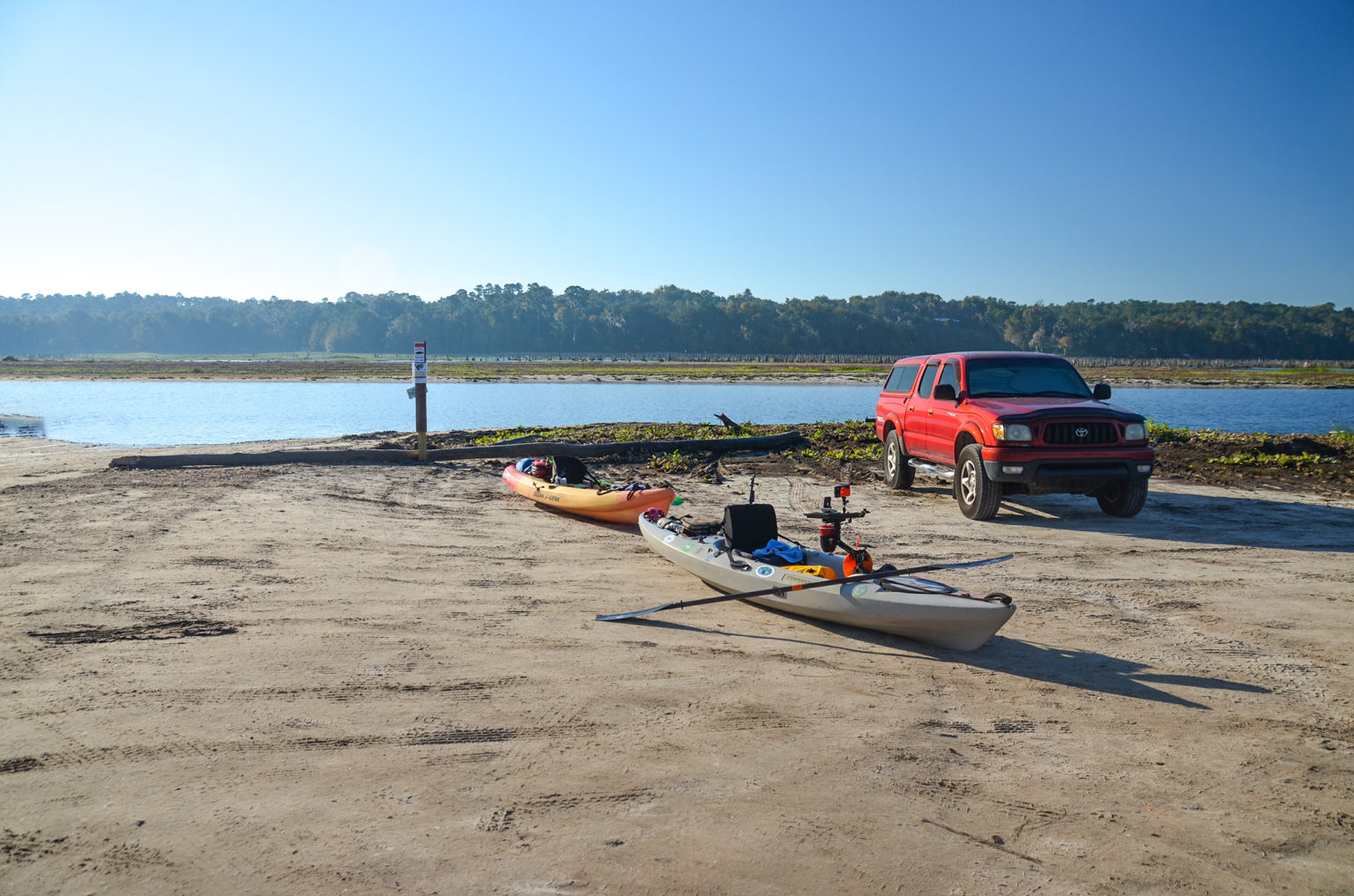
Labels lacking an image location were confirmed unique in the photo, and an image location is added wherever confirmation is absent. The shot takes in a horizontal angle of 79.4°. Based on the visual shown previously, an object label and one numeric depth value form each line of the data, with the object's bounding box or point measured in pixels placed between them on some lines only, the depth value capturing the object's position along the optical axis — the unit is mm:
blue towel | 6895
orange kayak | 9852
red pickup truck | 9875
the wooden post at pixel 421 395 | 15453
